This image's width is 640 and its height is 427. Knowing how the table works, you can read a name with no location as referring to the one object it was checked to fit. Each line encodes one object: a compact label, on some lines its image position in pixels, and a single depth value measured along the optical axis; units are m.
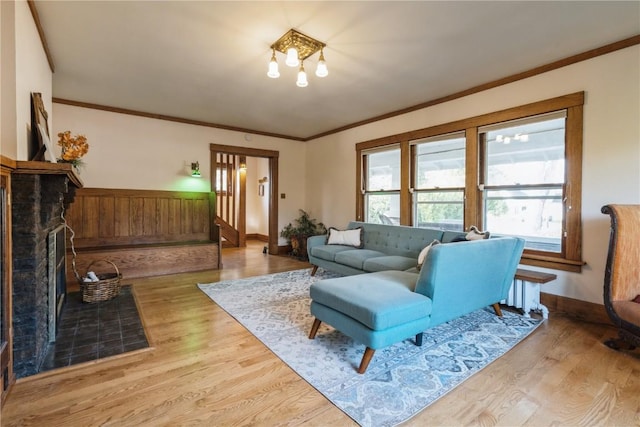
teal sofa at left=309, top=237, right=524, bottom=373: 2.01
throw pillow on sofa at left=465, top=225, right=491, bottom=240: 3.13
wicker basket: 3.24
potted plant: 6.29
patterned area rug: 1.74
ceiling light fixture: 2.59
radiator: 3.06
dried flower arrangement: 2.78
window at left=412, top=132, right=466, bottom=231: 4.16
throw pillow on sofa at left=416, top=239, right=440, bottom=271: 3.16
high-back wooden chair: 2.38
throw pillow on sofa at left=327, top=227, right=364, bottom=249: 4.55
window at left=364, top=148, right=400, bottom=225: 5.07
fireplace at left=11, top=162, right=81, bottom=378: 1.91
